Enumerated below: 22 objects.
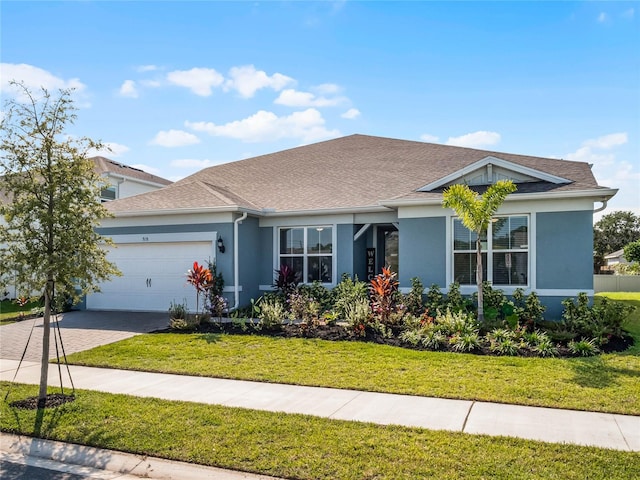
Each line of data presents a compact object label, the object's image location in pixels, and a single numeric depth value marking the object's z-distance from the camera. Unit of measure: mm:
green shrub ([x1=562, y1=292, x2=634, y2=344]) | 10062
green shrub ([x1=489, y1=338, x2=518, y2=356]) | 8914
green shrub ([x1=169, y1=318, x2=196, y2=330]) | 11742
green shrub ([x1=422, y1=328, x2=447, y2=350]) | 9523
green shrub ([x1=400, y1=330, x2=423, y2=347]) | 9789
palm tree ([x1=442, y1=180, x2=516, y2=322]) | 10523
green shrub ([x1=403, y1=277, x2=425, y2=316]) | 12288
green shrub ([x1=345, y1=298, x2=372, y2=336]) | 10666
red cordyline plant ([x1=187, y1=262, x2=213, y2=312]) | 12812
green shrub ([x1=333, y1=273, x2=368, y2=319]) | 12750
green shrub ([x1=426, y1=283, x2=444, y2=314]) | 12164
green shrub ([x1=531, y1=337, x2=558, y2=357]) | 8797
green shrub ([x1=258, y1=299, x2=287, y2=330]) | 11492
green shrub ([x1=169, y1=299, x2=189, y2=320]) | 12523
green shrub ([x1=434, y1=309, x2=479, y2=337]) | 10039
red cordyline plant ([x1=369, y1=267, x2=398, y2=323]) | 11195
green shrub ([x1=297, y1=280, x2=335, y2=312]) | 13680
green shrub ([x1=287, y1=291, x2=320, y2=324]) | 11372
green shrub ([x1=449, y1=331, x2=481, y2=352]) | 9234
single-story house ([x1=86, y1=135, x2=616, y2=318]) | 12000
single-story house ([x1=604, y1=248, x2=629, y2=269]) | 52312
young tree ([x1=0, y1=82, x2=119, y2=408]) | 6484
